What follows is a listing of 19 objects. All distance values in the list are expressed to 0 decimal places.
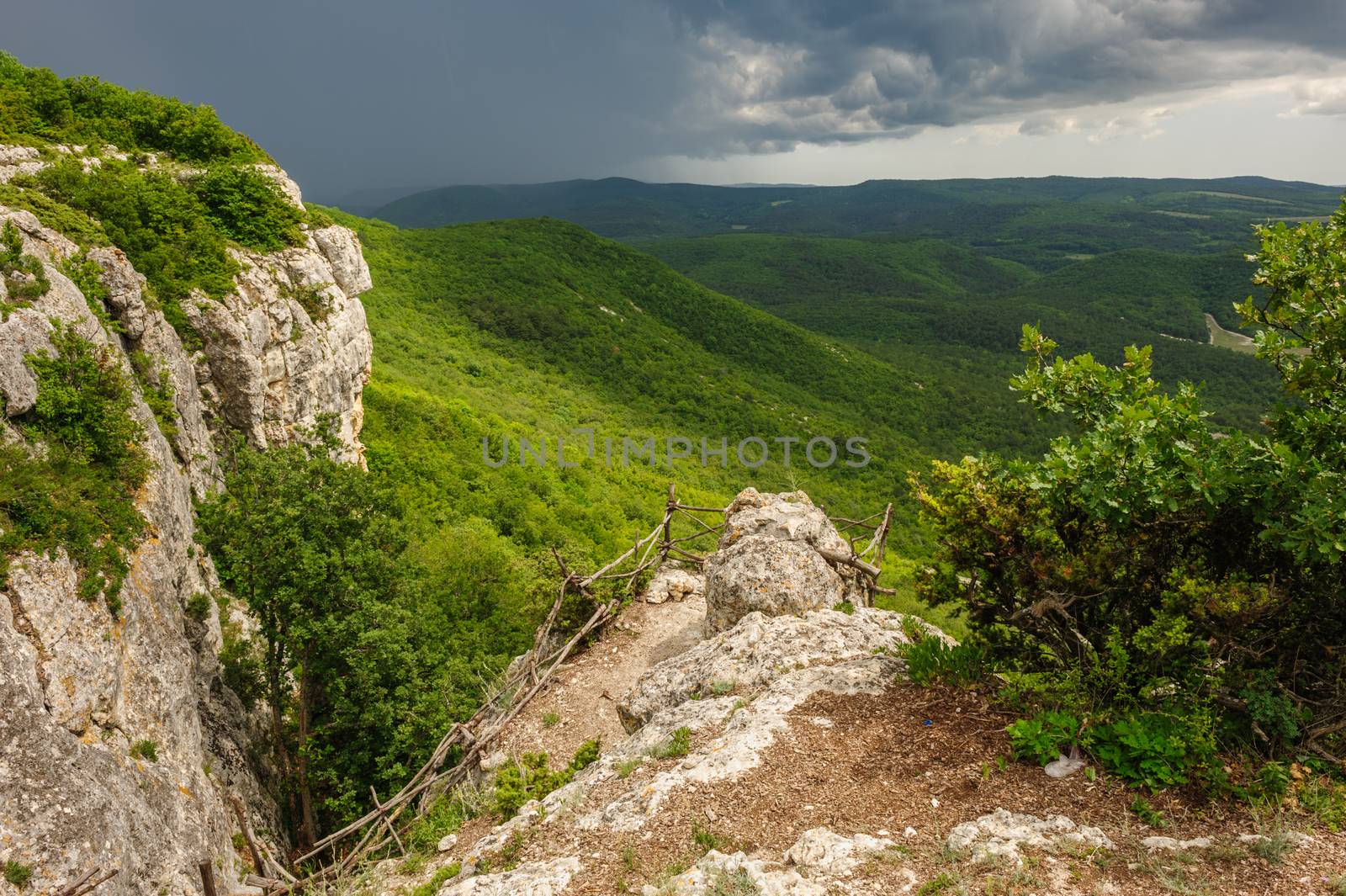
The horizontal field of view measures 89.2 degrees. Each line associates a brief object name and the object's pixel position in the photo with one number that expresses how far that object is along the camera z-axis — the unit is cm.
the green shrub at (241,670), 1145
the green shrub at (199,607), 1033
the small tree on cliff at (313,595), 1137
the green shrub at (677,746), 757
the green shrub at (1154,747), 555
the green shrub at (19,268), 938
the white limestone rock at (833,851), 524
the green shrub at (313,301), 1886
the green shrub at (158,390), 1188
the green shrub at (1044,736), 618
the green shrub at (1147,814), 533
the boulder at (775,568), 1169
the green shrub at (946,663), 756
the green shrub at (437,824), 847
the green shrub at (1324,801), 500
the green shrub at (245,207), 1812
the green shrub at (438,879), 659
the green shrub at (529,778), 826
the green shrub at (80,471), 761
